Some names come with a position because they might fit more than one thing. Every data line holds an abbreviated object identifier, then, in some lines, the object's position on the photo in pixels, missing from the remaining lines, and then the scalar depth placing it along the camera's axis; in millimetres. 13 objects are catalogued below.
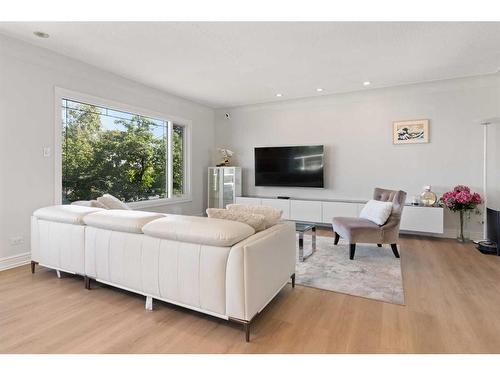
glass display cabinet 5961
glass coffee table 3305
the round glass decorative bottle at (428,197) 4352
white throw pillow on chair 3410
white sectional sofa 1753
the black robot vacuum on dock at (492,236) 3566
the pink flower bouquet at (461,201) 3980
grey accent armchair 3359
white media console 4234
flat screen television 5309
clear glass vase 4207
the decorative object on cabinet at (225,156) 6055
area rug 2486
